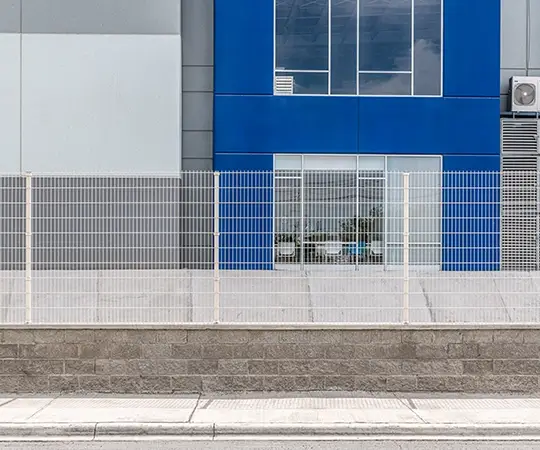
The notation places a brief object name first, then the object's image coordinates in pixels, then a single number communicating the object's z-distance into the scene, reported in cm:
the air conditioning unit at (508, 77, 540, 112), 1511
